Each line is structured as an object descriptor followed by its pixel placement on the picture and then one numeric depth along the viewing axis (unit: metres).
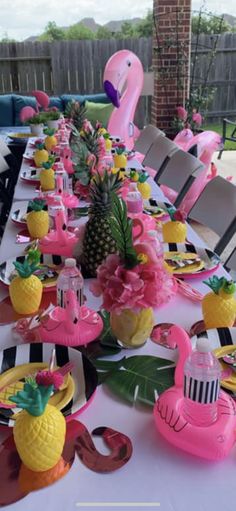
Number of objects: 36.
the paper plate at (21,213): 1.79
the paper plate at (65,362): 0.85
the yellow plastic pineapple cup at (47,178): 2.26
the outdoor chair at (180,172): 2.54
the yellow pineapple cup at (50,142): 3.06
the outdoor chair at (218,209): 1.86
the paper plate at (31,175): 2.44
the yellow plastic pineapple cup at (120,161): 2.65
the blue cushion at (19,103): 6.37
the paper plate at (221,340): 1.01
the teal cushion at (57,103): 6.52
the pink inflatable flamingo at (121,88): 4.73
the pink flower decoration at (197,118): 4.93
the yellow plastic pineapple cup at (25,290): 1.18
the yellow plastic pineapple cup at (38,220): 1.62
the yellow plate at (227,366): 0.91
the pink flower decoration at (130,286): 0.93
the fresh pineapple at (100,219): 1.31
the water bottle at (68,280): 1.11
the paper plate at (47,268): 1.33
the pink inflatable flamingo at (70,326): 1.05
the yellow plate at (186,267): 1.40
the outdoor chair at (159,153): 3.01
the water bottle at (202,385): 0.76
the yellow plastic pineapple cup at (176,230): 1.62
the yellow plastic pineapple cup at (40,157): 2.73
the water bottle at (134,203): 1.63
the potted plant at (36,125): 4.13
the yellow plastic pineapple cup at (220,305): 1.10
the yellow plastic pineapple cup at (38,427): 0.71
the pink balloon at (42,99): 4.83
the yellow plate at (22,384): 0.88
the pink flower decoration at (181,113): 4.90
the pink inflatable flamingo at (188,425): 0.76
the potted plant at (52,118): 3.92
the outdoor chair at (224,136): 6.12
